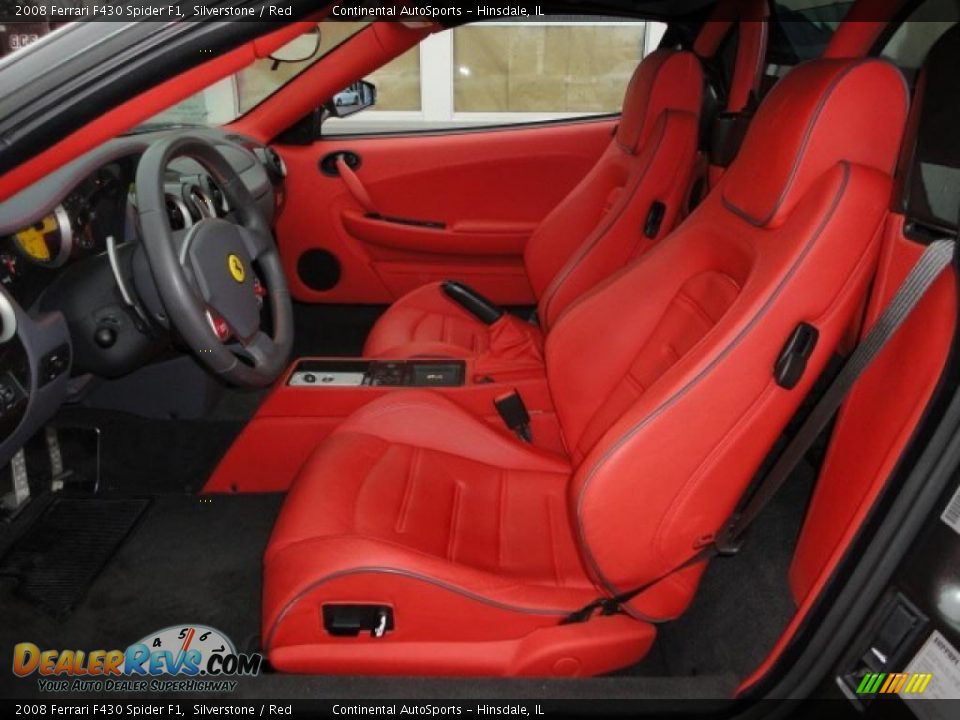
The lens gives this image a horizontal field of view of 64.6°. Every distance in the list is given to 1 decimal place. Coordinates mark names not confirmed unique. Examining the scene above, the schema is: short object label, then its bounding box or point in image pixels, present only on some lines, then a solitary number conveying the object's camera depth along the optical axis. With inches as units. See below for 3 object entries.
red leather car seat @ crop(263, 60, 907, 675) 38.9
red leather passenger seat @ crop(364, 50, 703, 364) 75.5
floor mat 66.0
